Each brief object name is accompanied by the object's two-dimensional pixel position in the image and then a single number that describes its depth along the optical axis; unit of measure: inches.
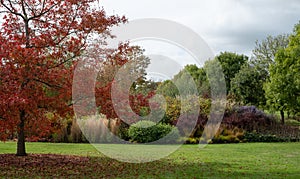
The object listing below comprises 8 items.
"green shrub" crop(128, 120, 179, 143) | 629.6
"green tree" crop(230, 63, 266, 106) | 1237.9
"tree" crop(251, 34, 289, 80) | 1409.9
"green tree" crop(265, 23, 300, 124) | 752.3
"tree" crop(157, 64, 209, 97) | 946.1
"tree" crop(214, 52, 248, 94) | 1774.6
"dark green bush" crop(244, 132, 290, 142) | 658.8
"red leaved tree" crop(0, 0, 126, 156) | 313.9
